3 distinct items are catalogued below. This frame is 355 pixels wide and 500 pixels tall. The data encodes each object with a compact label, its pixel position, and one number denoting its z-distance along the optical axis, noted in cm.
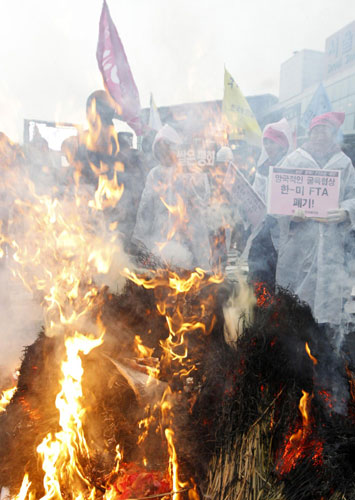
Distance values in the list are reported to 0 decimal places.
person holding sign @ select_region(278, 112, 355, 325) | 380
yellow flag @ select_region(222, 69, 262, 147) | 597
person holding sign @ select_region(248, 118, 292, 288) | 471
